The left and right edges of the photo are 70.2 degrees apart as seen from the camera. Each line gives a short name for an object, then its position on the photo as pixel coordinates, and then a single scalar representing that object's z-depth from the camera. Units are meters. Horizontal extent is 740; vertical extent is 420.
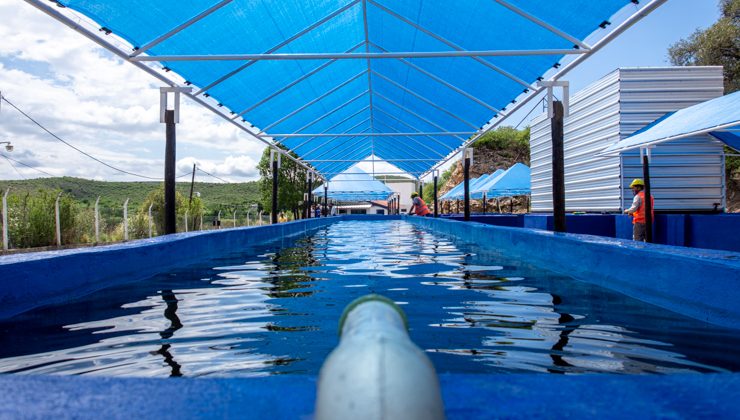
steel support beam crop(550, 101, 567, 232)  8.34
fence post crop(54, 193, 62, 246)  13.65
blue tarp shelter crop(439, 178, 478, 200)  27.28
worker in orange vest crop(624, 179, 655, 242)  8.85
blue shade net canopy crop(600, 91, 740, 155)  8.21
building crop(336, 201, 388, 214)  68.75
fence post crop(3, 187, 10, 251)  11.48
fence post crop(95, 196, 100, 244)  14.75
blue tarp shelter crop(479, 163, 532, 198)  21.22
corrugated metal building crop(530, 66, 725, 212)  11.41
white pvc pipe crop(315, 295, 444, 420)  0.81
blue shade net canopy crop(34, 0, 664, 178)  6.83
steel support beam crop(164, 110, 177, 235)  8.80
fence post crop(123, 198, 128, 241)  16.17
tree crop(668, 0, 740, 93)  27.58
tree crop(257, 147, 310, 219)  52.94
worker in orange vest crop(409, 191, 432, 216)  19.02
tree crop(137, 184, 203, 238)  20.17
